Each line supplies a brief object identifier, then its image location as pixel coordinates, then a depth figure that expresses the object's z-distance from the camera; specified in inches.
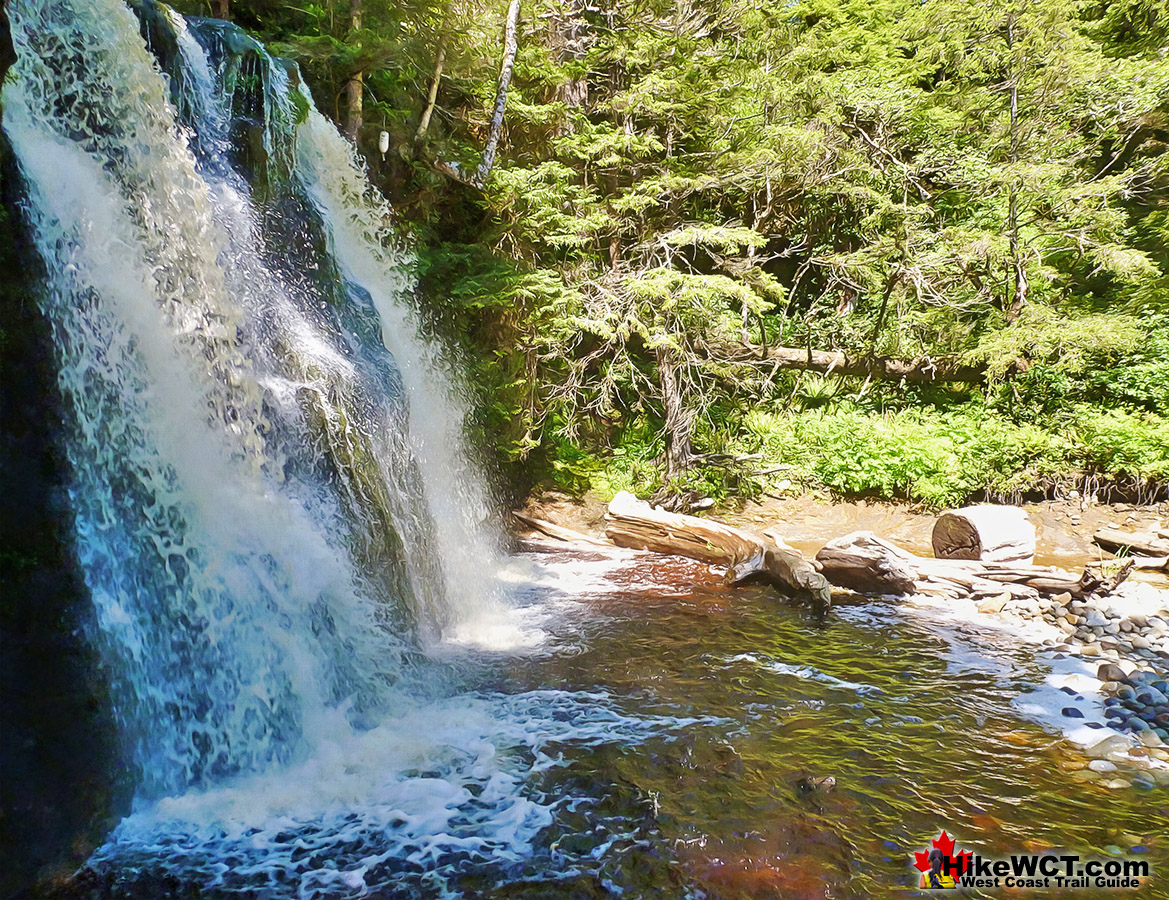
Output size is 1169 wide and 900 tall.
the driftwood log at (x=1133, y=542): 311.1
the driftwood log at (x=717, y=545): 286.8
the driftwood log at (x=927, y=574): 280.2
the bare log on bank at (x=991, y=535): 299.4
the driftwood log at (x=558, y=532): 386.0
